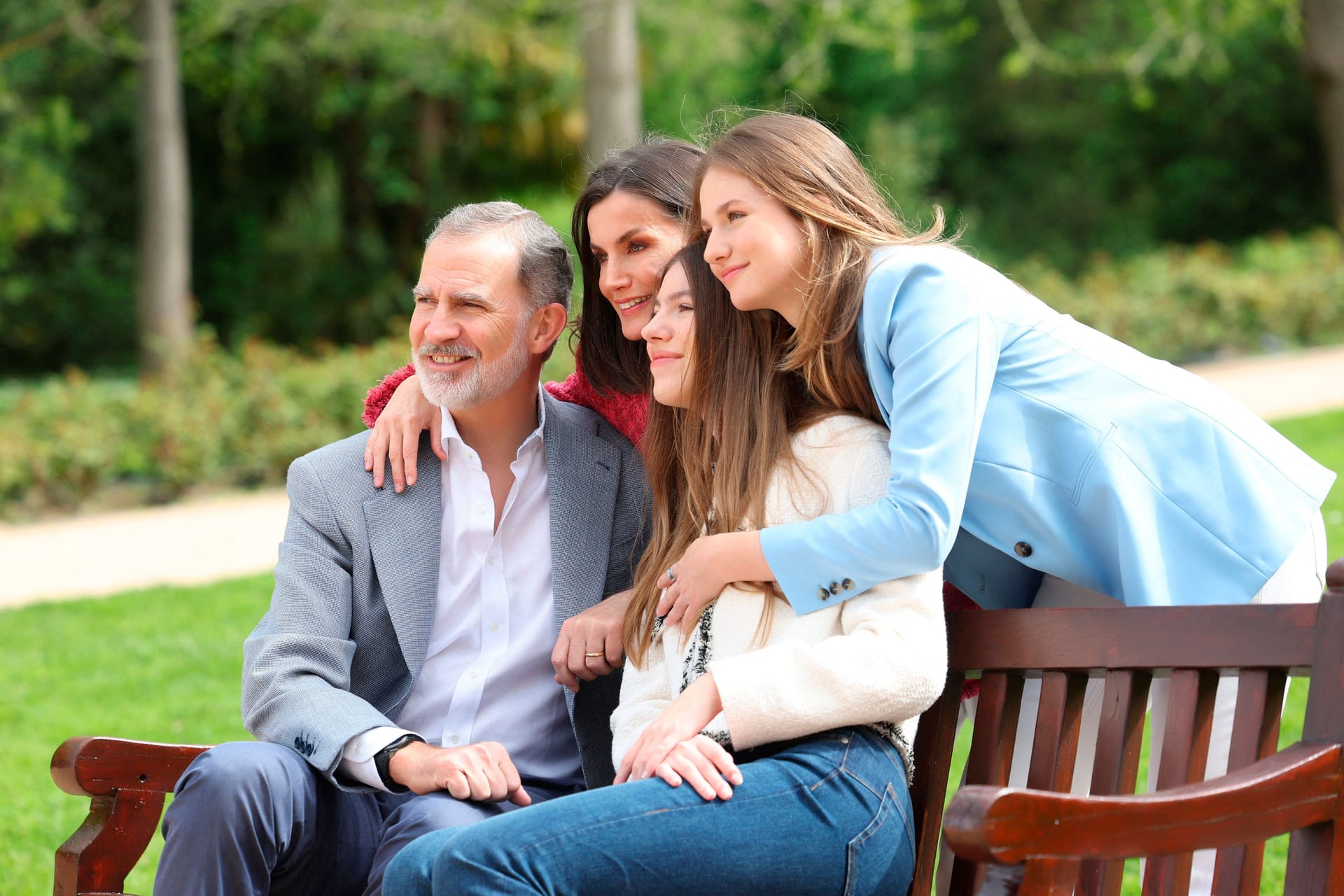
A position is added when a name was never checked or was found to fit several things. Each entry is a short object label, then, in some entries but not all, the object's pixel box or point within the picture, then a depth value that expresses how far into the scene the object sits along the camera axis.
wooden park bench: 3.58
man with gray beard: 5.14
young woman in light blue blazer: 4.75
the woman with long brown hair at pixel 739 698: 4.12
